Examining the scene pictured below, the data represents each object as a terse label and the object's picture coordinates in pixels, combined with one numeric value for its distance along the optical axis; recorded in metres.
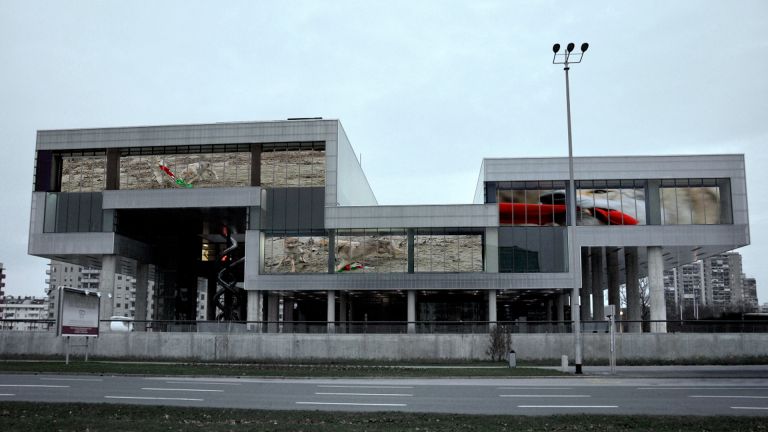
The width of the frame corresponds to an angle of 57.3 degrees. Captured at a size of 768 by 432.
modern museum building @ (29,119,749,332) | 56.88
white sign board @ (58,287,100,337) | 37.19
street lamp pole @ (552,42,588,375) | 33.23
